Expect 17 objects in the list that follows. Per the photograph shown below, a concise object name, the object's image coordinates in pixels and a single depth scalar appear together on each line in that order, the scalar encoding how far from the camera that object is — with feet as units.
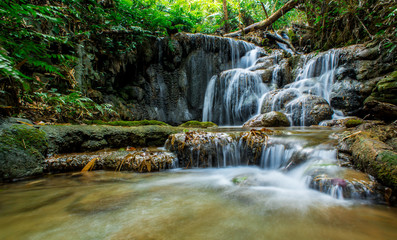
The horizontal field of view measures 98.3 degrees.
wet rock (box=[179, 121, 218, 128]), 20.99
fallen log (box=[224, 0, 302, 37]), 37.11
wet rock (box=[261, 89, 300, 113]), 24.64
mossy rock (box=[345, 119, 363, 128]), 15.51
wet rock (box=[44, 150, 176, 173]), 9.62
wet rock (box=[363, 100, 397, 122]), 13.50
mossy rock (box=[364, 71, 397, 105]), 15.97
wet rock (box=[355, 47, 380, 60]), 22.89
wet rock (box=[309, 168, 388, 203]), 5.63
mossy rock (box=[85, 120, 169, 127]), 16.16
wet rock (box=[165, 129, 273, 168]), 11.30
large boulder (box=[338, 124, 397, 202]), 5.63
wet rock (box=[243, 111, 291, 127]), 20.91
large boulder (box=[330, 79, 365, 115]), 22.53
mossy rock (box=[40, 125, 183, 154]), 10.51
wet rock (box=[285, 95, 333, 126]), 21.03
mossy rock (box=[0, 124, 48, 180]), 7.97
